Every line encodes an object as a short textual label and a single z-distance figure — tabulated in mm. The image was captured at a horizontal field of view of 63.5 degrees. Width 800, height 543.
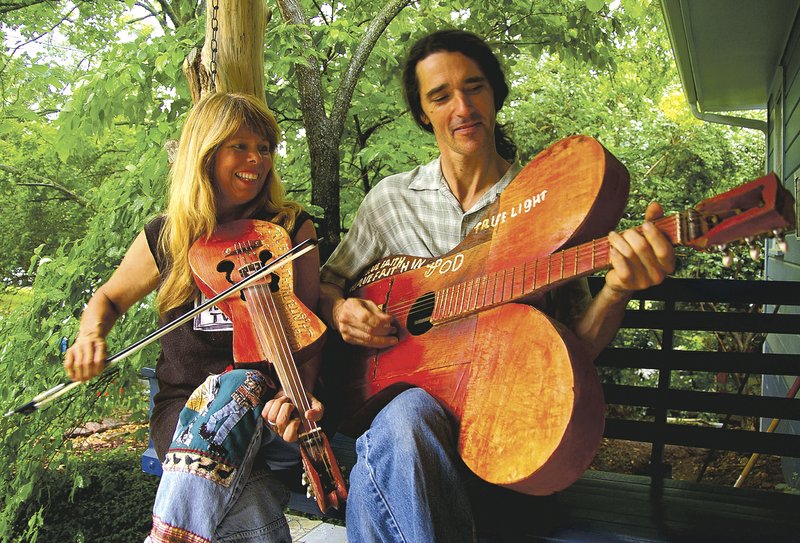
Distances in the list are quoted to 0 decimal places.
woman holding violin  1456
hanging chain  2390
